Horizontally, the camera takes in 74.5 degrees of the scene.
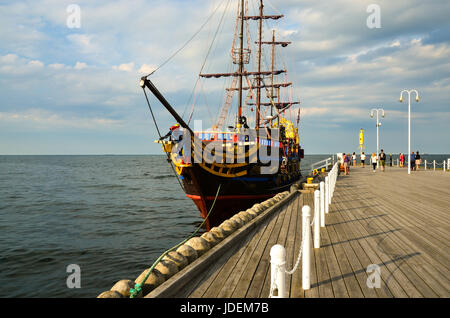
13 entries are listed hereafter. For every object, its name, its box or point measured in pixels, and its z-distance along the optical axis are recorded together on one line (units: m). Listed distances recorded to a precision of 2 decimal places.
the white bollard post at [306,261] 4.43
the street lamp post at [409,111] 27.38
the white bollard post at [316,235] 6.46
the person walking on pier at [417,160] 33.64
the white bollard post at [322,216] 7.96
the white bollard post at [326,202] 9.83
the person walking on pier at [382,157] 30.72
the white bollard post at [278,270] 3.29
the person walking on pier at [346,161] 27.33
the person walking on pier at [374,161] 31.07
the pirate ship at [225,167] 16.83
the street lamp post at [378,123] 38.70
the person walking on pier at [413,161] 32.75
